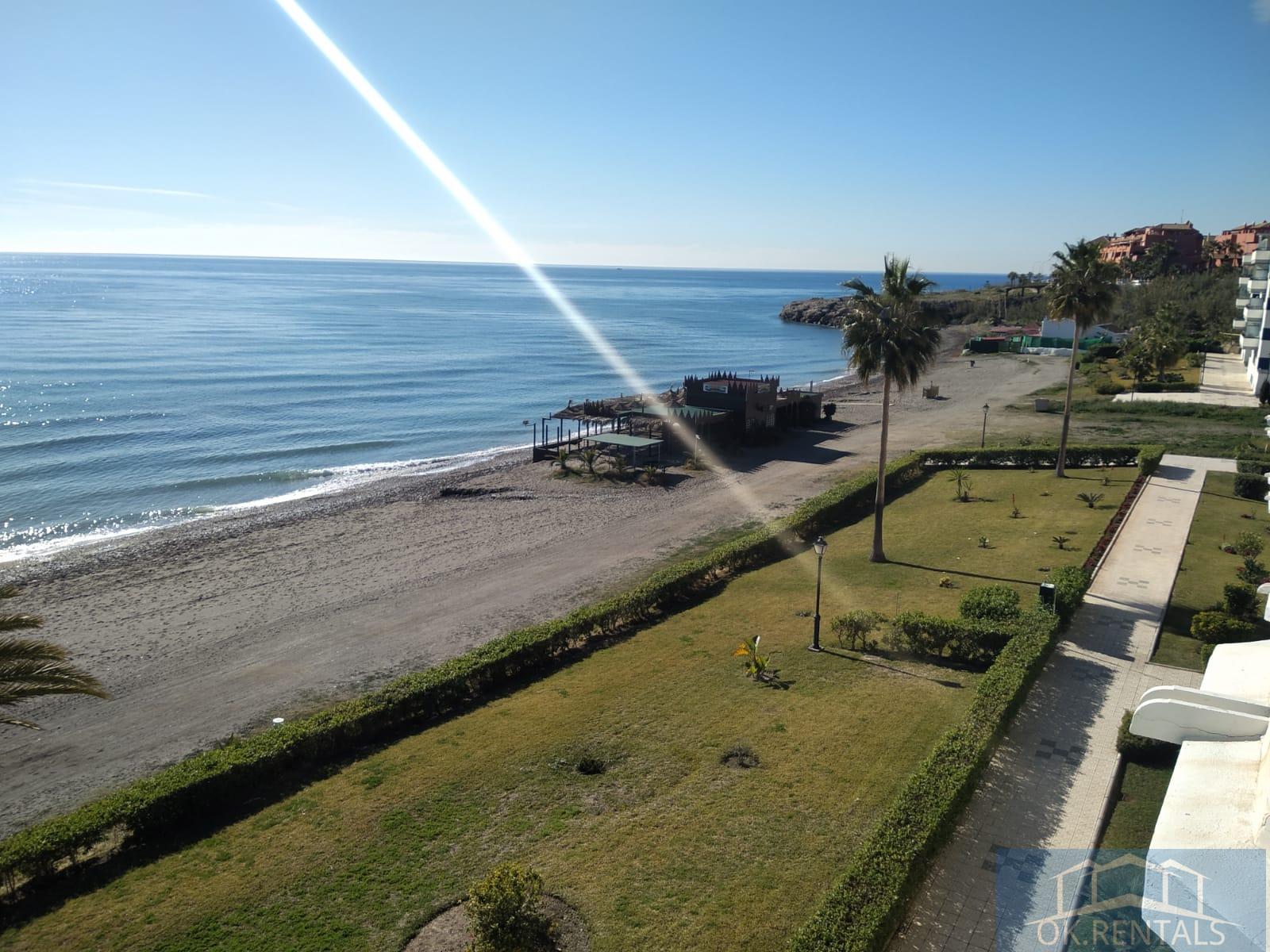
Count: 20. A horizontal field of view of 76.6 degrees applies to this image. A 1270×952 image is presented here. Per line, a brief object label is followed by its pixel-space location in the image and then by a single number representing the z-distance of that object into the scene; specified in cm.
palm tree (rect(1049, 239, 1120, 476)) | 3362
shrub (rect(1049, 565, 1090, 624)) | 2130
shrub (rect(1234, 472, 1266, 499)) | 3206
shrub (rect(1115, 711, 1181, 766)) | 1493
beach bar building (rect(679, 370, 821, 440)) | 5006
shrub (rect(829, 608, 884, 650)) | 2086
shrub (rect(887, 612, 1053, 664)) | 1970
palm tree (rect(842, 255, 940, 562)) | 2472
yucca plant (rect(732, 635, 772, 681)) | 1922
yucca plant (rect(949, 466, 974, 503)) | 3512
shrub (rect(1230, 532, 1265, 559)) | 2573
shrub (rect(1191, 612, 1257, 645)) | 1953
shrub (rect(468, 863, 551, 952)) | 1012
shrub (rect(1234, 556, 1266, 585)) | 2247
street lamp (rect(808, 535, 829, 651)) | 2066
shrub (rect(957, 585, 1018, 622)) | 2070
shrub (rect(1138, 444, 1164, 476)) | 3594
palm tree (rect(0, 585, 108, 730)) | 1089
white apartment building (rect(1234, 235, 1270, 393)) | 5656
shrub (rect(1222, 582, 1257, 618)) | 2050
